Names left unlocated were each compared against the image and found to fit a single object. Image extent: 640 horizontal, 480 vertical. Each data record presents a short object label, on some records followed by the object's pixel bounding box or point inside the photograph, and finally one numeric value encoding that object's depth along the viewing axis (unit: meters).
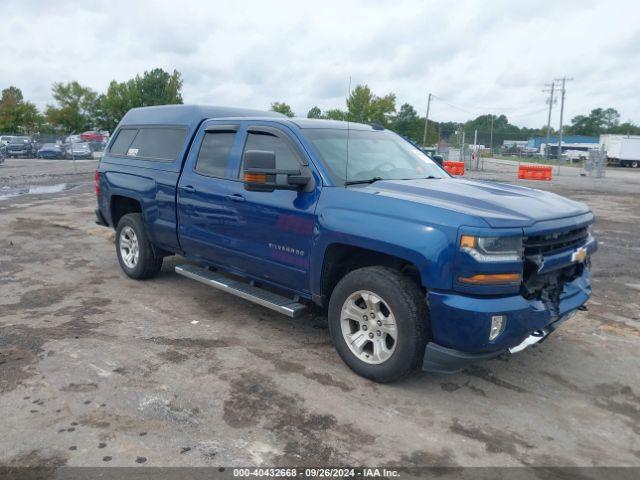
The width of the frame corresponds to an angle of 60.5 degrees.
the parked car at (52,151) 37.59
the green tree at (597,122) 123.91
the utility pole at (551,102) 69.75
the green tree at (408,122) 61.42
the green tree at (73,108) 57.16
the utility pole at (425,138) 55.76
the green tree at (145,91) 52.00
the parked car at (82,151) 35.84
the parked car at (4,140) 39.32
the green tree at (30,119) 60.38
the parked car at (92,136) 50.06
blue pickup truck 3.53
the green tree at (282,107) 48.83
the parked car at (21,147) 39.16
